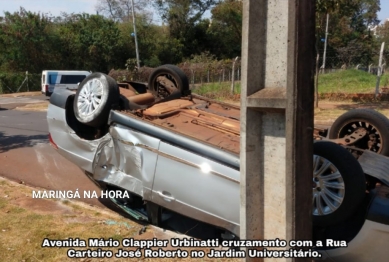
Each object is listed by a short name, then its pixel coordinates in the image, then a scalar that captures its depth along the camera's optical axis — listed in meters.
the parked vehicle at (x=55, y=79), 24.81
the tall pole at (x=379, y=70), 15.05
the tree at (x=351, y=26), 14.39
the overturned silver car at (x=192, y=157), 3.12
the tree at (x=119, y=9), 58.62
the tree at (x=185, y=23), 44.41
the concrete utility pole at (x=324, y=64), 24.36
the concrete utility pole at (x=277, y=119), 2.21
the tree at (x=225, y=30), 45.34
